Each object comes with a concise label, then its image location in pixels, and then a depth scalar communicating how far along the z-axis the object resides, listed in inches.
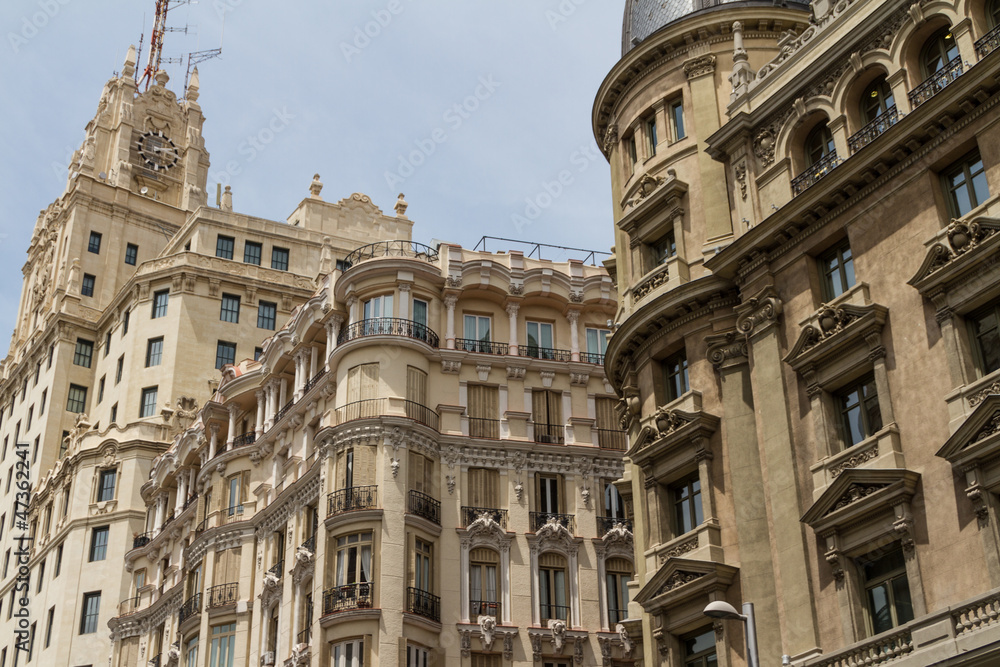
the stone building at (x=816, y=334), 1175.6
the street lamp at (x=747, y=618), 1010.1
